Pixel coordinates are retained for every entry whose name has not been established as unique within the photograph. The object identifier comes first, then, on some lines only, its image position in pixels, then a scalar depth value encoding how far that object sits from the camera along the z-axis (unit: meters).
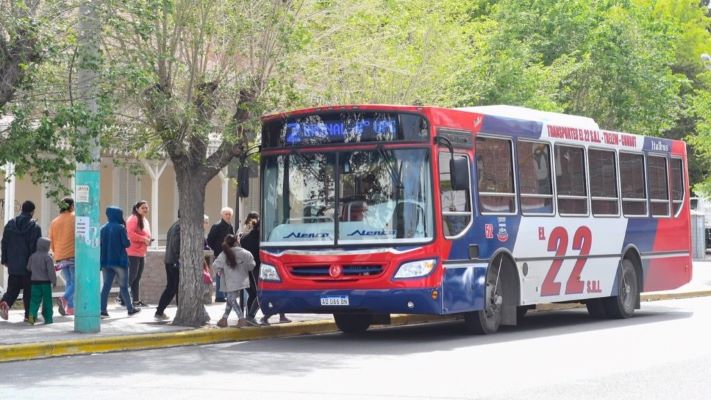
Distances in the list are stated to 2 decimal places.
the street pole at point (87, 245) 16.75
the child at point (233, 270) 18.17
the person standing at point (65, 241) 19.36
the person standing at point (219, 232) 20.83
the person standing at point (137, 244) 21.19
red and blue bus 16.52
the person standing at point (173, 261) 19.60
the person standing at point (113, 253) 19.64
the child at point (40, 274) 17.92
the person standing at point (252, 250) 19.09
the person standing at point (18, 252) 18.34
